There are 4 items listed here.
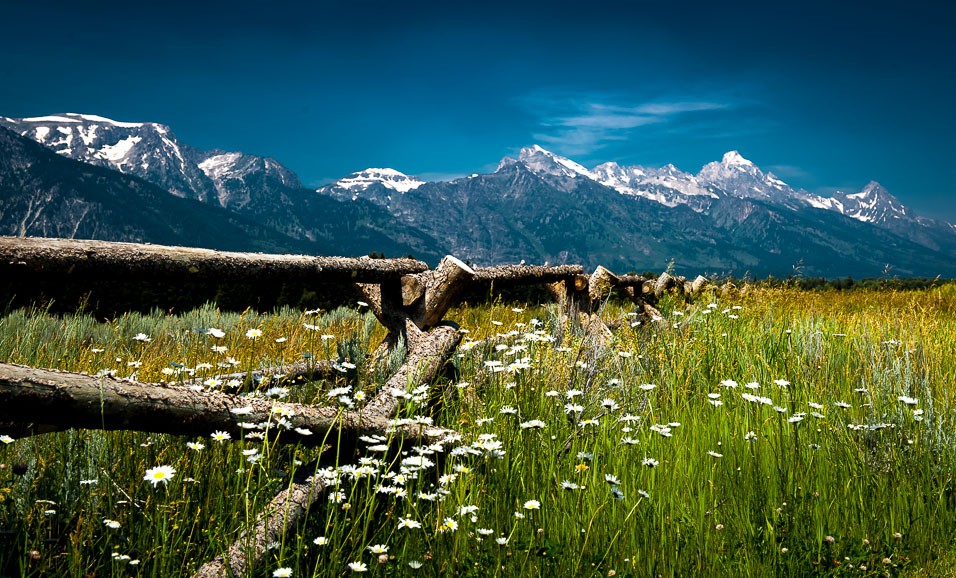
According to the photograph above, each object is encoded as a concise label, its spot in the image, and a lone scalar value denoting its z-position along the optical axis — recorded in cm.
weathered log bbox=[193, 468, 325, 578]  206
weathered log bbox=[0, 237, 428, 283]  236
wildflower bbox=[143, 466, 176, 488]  203
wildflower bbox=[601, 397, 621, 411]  320
